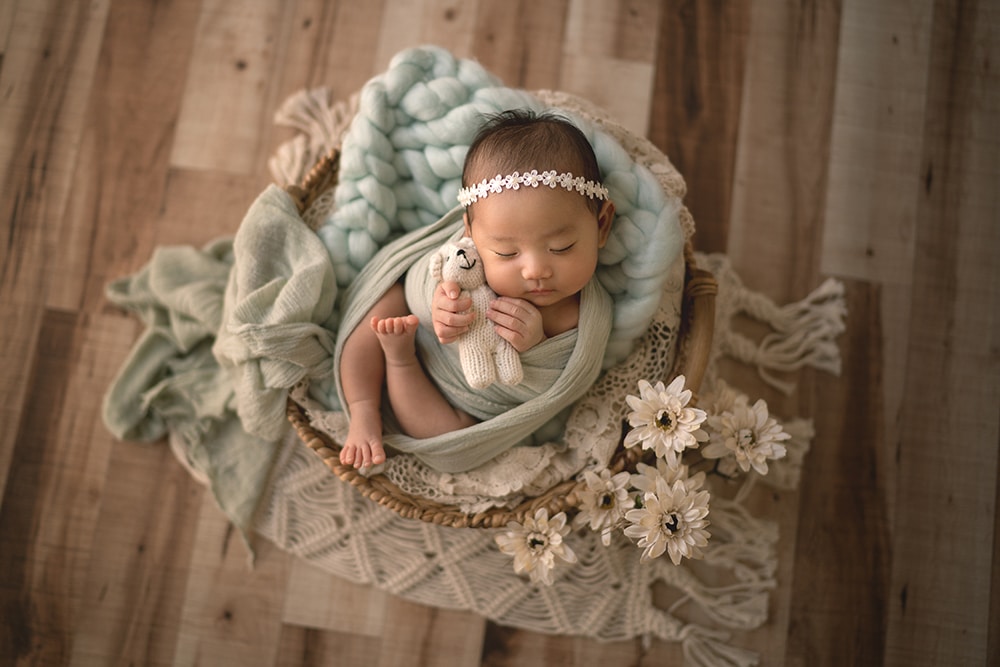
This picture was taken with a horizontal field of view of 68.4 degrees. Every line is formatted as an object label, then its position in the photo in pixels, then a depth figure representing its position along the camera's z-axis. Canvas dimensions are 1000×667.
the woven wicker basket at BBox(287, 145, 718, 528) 1.30
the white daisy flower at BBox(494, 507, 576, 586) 1.22
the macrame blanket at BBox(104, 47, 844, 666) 1.33
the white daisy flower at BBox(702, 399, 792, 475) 1.17
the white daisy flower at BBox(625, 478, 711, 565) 1.10
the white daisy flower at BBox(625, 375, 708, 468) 1.08
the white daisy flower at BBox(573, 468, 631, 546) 1.21
